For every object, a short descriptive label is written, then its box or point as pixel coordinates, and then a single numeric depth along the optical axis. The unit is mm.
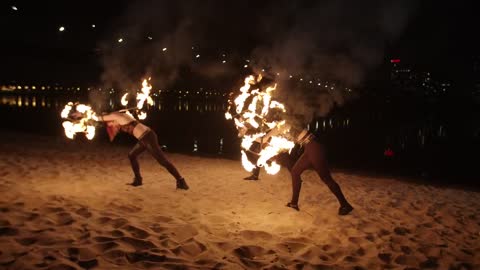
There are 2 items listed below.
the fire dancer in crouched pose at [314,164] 6633
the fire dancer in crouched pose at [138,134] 7723
